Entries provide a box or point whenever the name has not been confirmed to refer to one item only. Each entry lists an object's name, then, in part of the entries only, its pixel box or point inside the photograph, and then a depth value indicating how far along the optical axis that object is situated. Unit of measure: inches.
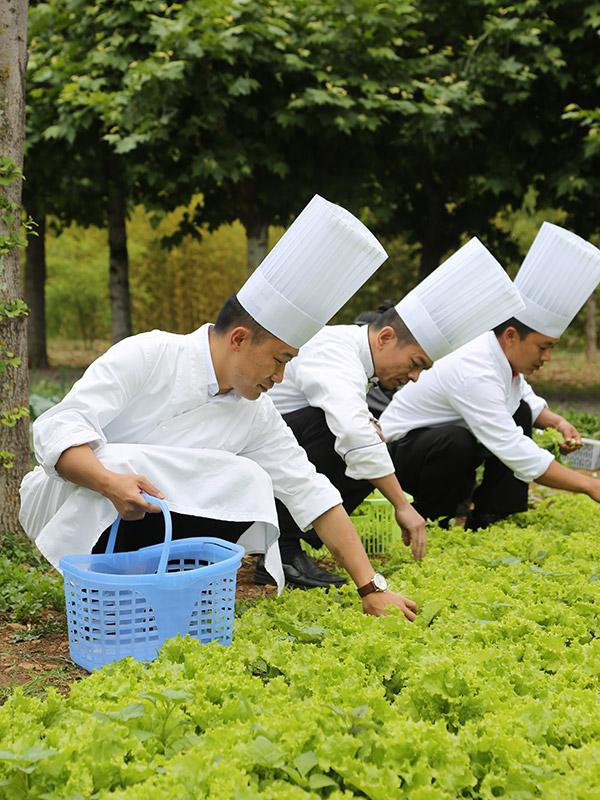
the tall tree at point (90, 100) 455.2
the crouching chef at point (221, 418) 132.6
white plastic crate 305.6
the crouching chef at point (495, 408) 204.8
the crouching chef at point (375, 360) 168.9
